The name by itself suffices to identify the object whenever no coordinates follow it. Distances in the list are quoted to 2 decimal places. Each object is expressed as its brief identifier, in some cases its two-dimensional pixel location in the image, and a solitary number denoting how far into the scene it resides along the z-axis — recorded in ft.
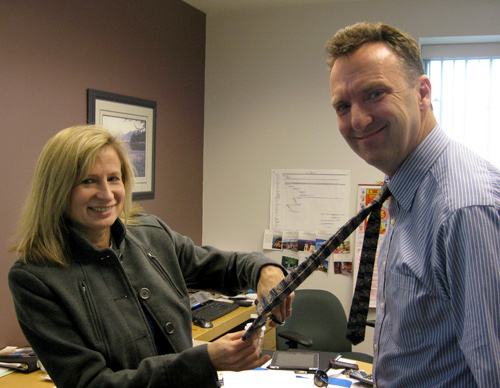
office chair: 10.87
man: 2.86
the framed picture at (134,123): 9.93
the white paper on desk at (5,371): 7.47
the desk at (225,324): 9.47
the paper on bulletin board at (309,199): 12.62
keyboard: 10.44
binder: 7.54
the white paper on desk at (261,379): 7.04
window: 12.20
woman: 4.39
